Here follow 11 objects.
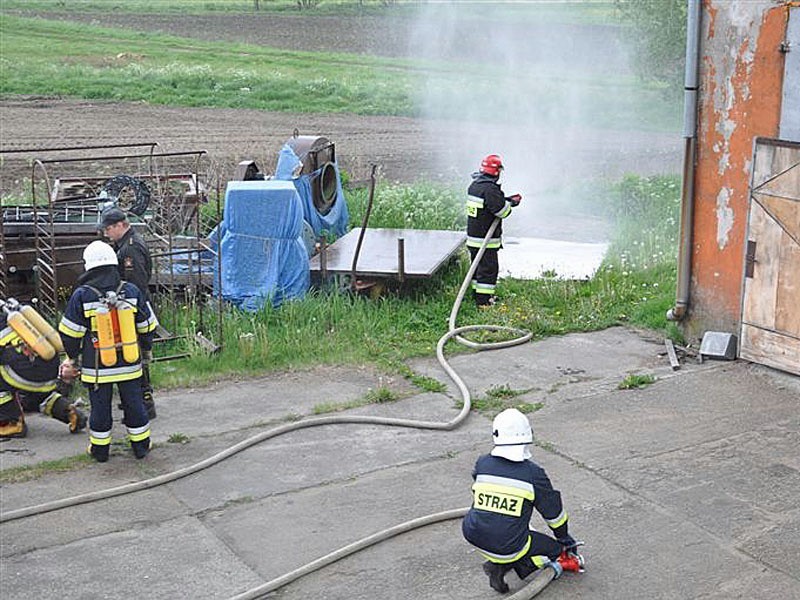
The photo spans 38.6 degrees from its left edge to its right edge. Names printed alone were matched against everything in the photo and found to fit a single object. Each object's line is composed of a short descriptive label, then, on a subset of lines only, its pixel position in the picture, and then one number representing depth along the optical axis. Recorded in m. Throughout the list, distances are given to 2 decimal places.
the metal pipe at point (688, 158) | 10.74
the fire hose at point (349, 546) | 6.55
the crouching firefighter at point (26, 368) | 8.76
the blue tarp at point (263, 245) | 12.16
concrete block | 10.69
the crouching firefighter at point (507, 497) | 6.19
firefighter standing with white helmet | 8.31
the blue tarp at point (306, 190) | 13.74
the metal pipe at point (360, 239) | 12.08
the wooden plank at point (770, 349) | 10.12
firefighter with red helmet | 12.24
